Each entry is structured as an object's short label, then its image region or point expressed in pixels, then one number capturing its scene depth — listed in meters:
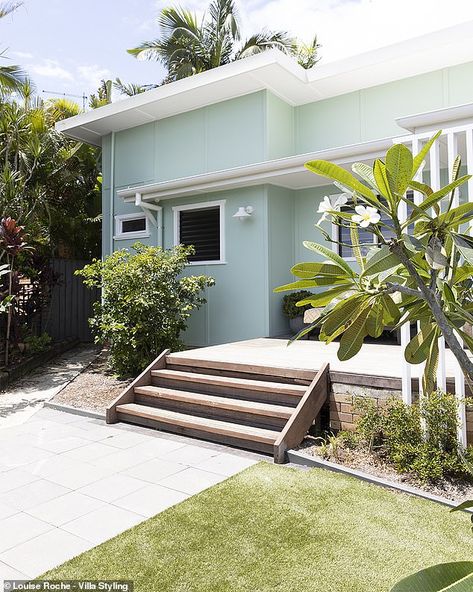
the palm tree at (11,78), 12.09
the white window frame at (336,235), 8.38
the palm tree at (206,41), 16.92
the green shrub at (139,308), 7.52
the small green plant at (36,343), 9.36
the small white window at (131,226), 10.69
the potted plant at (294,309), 8.67
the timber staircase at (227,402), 4.76
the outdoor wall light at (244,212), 8.77
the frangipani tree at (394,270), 1.36
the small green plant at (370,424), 4.34
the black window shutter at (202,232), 9.54
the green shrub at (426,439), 3.85
